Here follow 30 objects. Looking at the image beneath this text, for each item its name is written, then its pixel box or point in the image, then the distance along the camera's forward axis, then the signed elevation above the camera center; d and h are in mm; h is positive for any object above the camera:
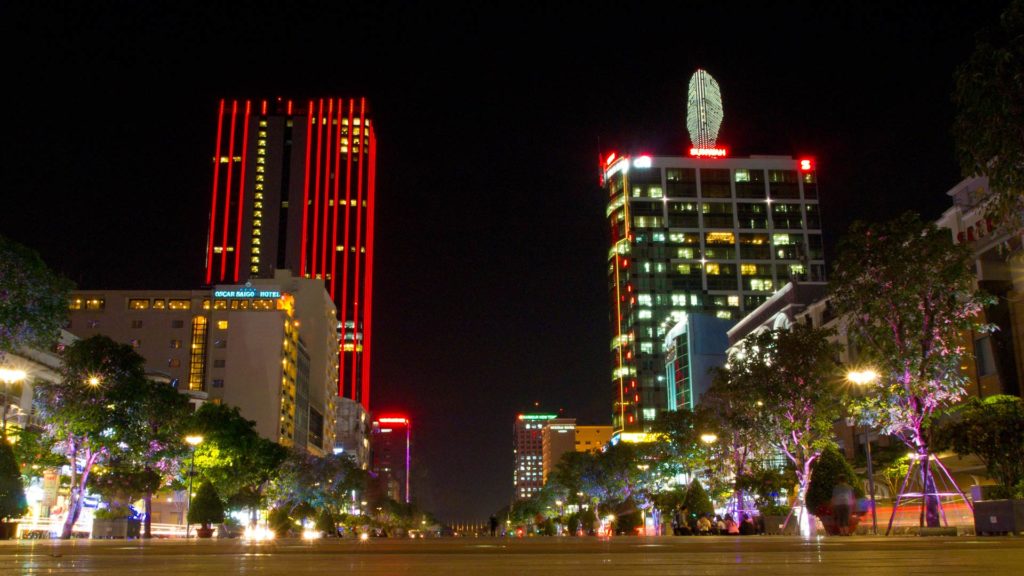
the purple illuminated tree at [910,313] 34125 +6705
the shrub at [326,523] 76381 -2753
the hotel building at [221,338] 138125 +24925
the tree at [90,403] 45562 +4829
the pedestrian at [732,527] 48938 -2306
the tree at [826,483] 37125 +81
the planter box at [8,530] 34125 -1362
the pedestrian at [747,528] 46812 -2241
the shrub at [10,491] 33656 +176
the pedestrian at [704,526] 50850 -2308
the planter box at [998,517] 28031 -1134
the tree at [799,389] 44344 +4930
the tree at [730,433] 48656 +3270
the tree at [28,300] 33469 +7615
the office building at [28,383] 56000 +7397
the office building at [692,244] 171875 +47998
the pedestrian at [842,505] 36312 -844
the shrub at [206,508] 51125 -893
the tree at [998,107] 16656 +7294
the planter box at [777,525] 47438 -2182
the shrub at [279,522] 61000 -2085
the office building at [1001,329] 55469 +9790
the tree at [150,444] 48406 +2818
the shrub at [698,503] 53562 -1006
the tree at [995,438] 33281 +1766
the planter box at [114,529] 47469 -1876
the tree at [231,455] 62094 +2734
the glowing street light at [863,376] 36625 +4559
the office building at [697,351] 137250 +21352
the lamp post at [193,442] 53700 +3216
